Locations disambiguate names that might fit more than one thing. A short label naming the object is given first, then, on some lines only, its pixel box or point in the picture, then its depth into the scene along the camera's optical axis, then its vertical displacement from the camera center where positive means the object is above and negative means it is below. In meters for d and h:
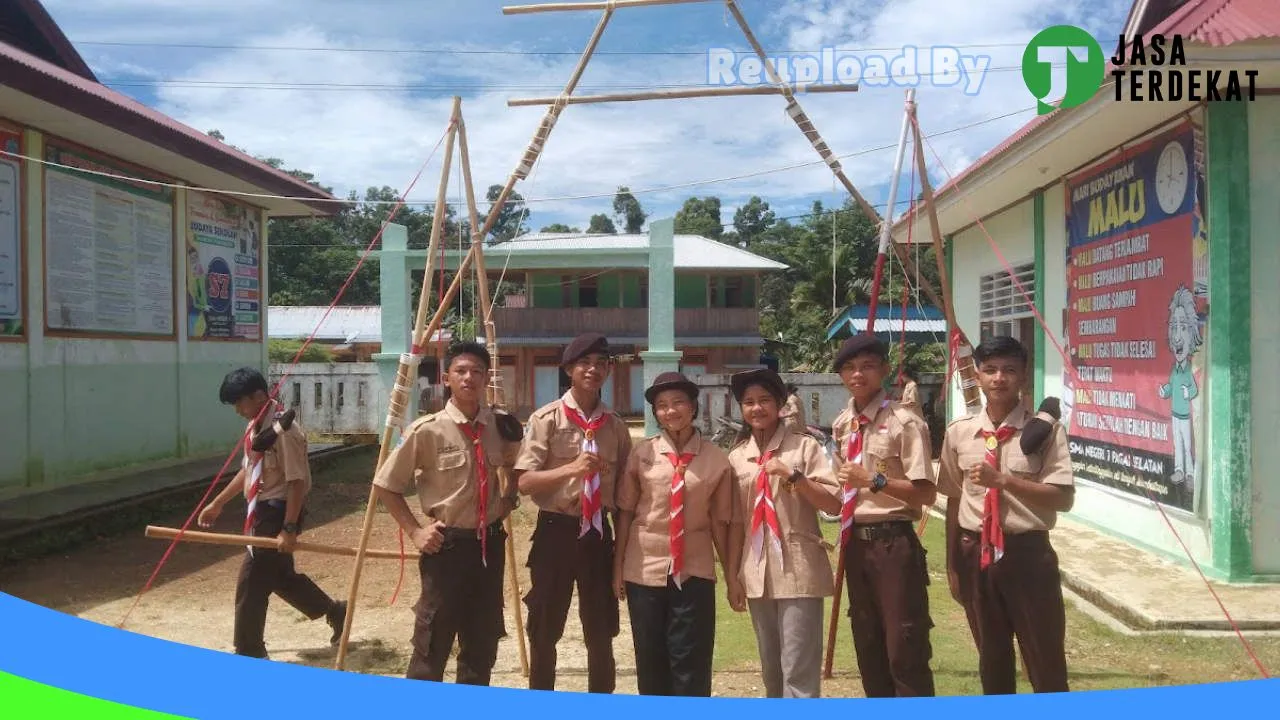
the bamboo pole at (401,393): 3.89 -0.12
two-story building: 22.59 +1.14
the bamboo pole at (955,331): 3.95 +0.14
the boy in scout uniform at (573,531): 3.43 -0.63
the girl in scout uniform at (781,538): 3.16 -0.62
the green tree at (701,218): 37.03 +6.10
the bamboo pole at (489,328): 4.19 +0.19
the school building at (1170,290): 5.40 +0.48
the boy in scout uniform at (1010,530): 3.14 -0.60
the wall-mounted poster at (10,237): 7.66 +1.12
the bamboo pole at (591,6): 4.53 +1.78
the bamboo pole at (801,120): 4.39 +1.17
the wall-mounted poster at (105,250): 8.37 +1.18
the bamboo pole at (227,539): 4.11 -0.78
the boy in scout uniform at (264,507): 4.27 -0.67
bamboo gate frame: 4.01 +0.63
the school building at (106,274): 7.82 +0.97
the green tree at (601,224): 39.62 +6.25
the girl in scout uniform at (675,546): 3.21 -0.65
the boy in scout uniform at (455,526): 3.41 -0.61
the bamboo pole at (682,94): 4.54 +1.35
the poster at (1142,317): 5.78 +0.30
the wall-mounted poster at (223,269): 10.56 +1.21
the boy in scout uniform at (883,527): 3.19 -0.60
